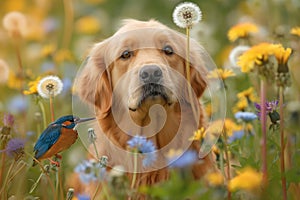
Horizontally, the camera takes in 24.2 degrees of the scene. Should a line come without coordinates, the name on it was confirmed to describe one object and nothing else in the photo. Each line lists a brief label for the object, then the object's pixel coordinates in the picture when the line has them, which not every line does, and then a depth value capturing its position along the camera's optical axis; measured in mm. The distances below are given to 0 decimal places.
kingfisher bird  2775
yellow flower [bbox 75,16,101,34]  6993
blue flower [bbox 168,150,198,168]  2119
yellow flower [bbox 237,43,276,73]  2562
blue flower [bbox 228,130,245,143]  3652
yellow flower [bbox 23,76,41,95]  3254
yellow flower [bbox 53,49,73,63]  5262
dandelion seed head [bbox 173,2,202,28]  3143
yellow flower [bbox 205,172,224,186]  2209
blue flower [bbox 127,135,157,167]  2516
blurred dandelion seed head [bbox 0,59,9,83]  4043
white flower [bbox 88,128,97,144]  2743
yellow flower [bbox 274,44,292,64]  2621
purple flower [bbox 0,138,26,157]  2725
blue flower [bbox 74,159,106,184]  2348
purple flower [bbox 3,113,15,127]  2811
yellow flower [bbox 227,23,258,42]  4164
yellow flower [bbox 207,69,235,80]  3494
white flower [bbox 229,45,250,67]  4145
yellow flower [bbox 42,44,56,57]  4797
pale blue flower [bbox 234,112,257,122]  3379
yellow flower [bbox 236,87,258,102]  3758
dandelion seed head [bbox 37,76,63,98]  3195
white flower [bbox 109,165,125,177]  2153
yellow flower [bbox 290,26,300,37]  3692
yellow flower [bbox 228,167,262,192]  2156
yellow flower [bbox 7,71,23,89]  4563
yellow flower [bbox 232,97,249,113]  3821
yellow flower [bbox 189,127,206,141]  2664
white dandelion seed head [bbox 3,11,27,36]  4643
